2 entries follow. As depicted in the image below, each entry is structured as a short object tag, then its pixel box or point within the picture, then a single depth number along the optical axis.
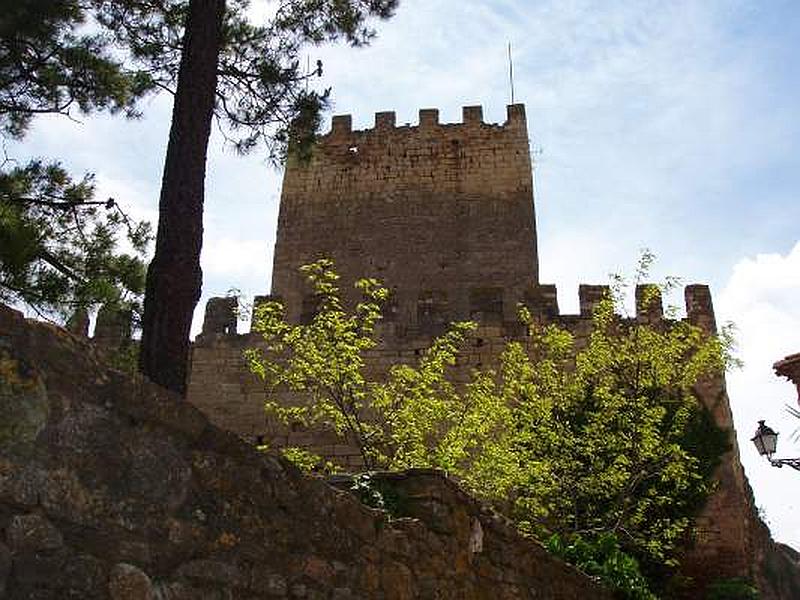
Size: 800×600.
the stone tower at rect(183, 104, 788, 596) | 12.96
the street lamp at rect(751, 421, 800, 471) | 9.89
